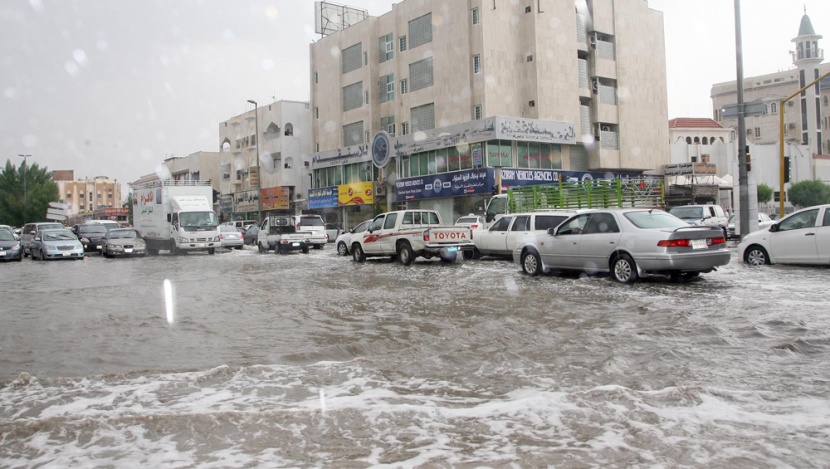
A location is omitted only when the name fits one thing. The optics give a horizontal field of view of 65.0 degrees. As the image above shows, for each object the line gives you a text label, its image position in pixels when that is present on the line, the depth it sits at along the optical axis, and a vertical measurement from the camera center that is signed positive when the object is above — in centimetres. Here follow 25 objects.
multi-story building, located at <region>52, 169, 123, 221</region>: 14638 +1137
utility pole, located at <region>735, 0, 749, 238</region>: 1981 +187
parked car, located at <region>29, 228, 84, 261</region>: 2795 -14
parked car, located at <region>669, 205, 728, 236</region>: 2345 +19
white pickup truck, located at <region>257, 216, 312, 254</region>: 2880 -12
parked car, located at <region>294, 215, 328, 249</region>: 3166 +33
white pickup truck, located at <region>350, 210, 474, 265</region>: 1909 -26
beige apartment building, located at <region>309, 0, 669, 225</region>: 3991 +851
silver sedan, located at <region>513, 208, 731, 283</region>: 1182 -45
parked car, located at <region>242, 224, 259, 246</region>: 4109 -4
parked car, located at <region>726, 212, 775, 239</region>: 2631 -43
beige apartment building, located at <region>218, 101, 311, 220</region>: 5891 +704
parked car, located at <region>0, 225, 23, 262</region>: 2702 -13
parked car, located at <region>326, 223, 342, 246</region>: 4202 -5
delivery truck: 2941 +97
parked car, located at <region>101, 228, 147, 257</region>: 2917 -19
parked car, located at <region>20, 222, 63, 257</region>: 3212 +60
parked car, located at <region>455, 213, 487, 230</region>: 2475 +26
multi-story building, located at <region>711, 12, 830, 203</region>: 10144 +1998
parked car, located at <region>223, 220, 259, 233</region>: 4638 +86
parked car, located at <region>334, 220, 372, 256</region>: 2623 -41
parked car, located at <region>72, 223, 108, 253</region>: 3409 +35
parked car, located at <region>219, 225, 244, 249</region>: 3444 -11
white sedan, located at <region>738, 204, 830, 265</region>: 1346 -53
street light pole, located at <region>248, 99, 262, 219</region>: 5482 +355
